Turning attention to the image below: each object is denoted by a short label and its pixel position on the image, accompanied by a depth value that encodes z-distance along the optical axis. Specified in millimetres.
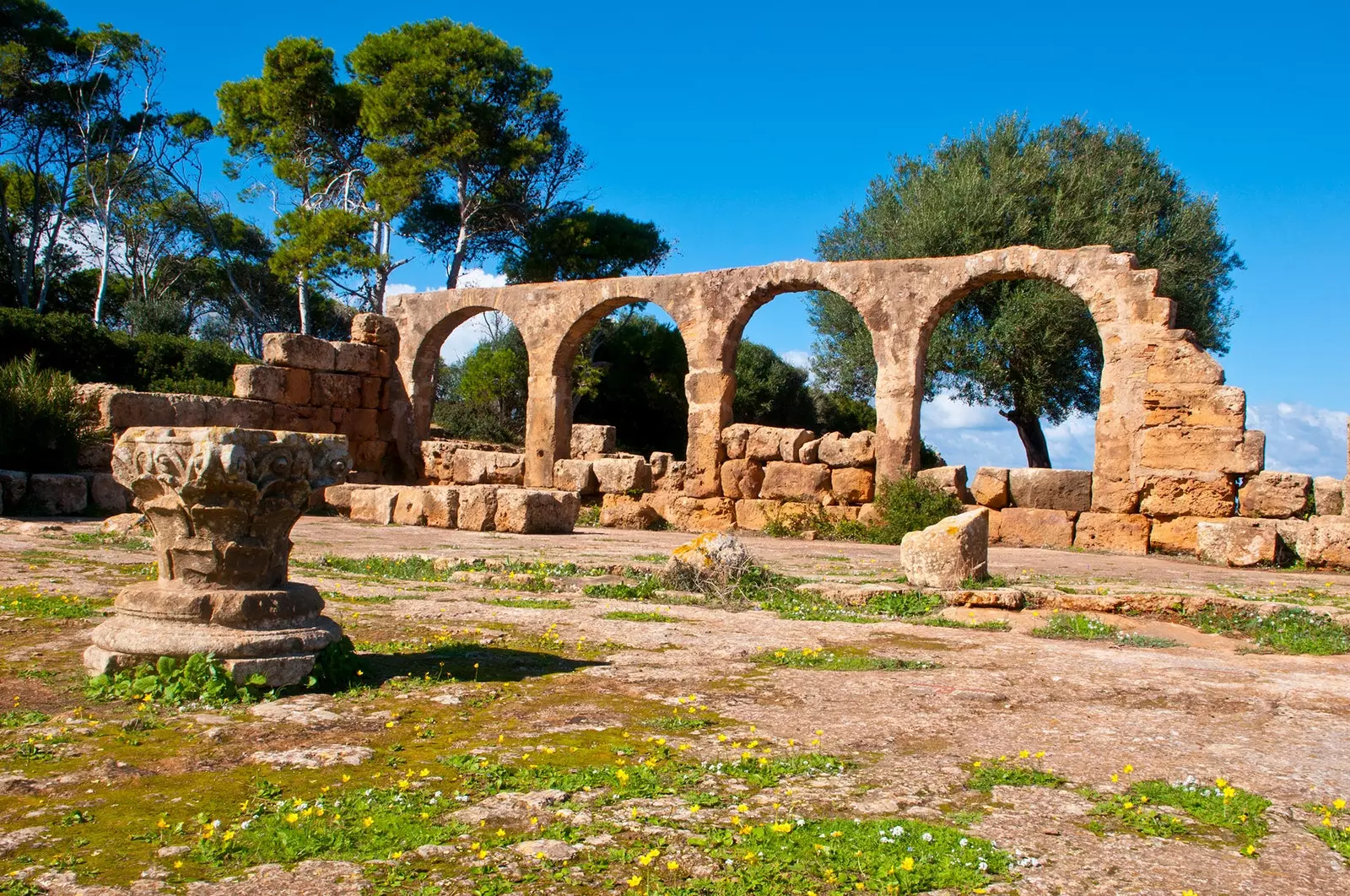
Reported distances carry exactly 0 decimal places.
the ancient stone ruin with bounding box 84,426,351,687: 4398
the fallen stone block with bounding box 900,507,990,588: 7898
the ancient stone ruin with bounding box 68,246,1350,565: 12625
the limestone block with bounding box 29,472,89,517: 12156
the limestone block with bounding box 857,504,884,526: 13875
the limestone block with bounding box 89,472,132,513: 12719
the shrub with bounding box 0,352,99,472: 12703
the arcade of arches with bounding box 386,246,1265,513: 12773
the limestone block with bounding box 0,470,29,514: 11891
